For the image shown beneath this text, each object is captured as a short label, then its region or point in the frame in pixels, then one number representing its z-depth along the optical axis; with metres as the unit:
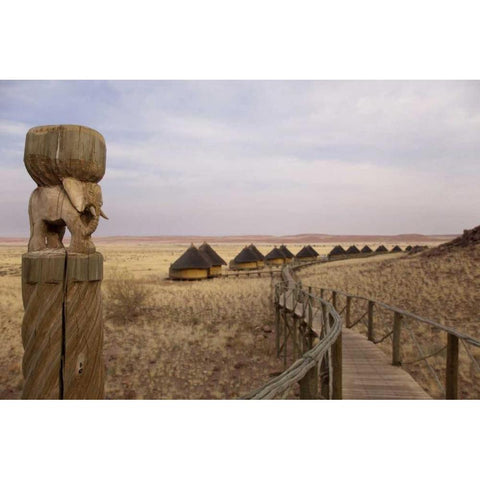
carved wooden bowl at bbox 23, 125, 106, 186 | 1.74
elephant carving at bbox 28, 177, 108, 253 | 1.82
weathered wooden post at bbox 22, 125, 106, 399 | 1.66
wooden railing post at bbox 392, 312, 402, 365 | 4.84
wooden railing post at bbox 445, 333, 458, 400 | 3.61
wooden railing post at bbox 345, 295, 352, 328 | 7.60
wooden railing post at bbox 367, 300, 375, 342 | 6.28
